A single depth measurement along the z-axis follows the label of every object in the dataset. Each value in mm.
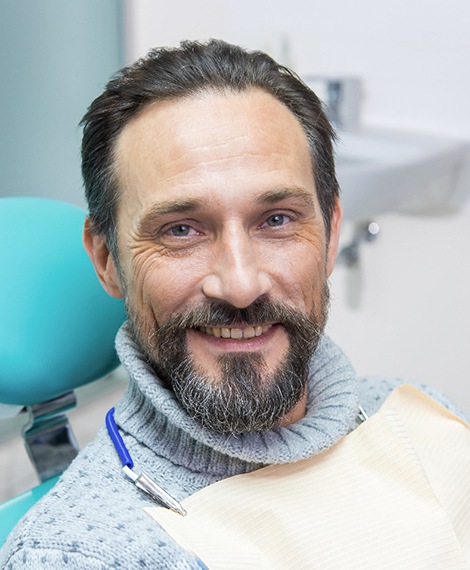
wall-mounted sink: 1559
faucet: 1837
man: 827
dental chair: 980
